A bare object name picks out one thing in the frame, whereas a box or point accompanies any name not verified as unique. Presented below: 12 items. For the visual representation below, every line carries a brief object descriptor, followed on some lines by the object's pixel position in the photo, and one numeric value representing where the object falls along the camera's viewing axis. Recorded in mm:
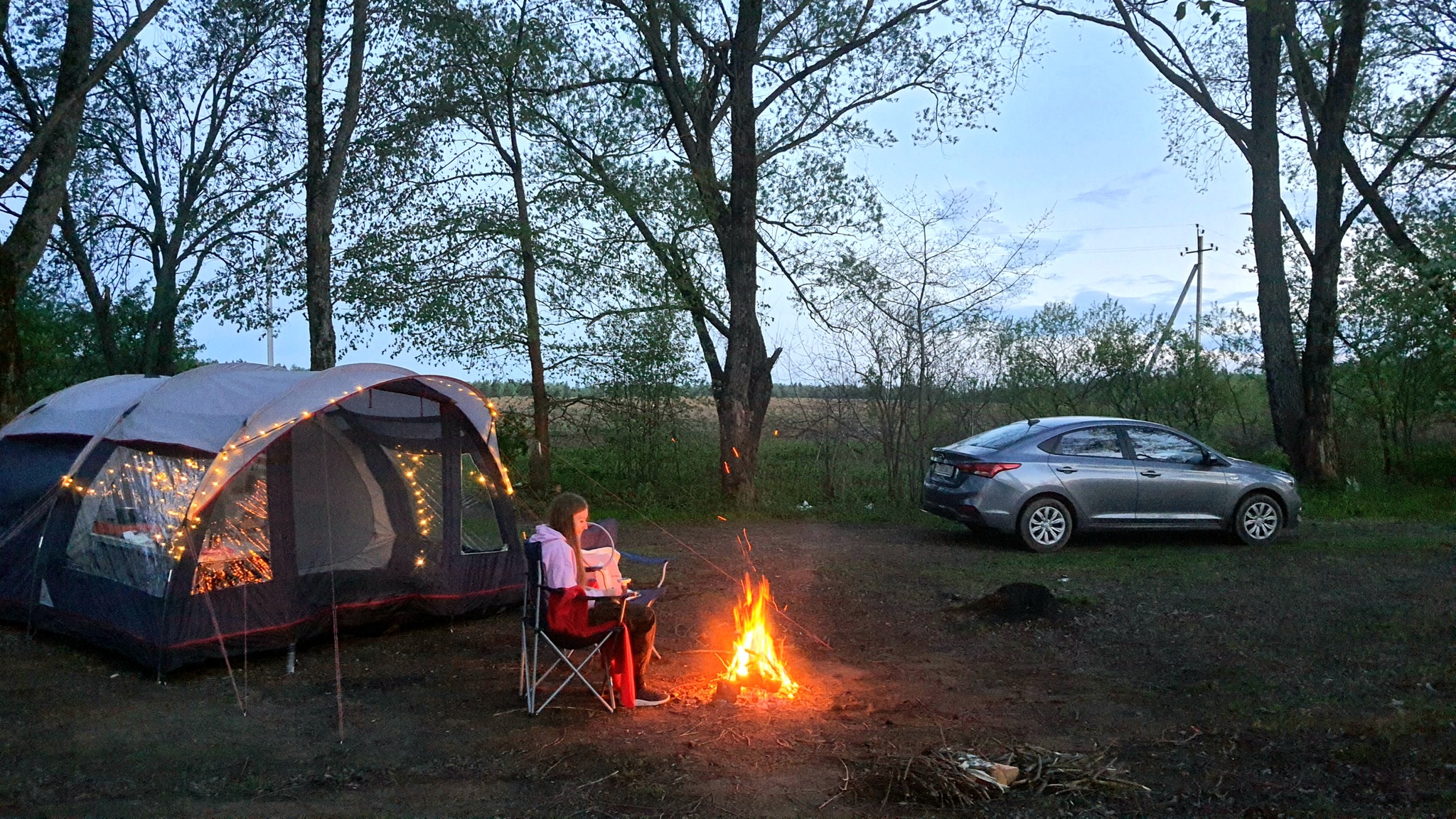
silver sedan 10852
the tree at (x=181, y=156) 20297
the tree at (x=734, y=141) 14508
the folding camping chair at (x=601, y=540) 6344
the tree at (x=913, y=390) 14164
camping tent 6711
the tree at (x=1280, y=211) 15477
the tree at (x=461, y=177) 14297
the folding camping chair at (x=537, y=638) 5742
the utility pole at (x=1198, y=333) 17625
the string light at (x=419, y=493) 7992
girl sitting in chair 5793
